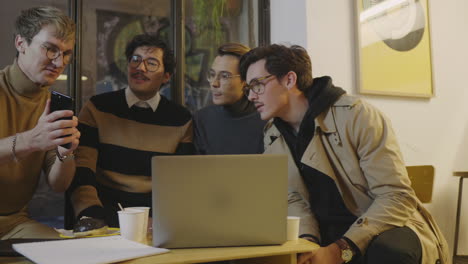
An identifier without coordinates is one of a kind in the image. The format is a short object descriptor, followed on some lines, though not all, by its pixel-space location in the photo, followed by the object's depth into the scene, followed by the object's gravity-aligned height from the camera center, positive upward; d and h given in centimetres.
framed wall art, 284 +64
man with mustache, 216 +8
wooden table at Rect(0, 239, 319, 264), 101 -25
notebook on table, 97 -24
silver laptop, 110 -13
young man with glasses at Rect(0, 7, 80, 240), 193 +25
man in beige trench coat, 165 -8
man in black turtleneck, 241 +16
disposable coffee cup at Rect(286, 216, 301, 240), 124 -22
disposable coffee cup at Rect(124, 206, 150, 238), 129 -21
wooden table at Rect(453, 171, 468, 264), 300 -45
